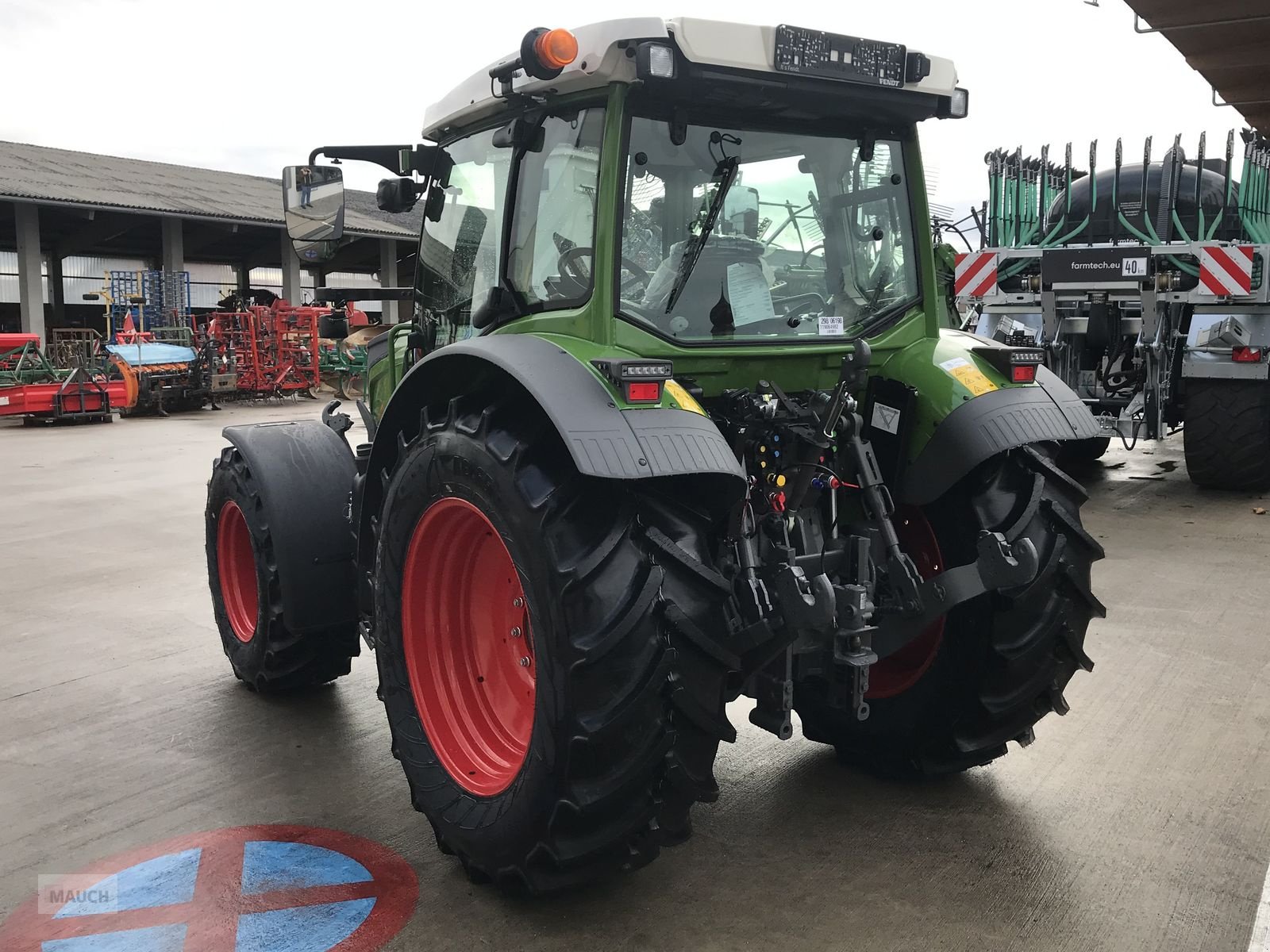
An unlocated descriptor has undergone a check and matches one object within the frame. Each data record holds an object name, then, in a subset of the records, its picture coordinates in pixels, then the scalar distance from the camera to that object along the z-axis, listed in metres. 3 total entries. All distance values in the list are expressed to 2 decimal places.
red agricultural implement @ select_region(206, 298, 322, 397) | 19.62
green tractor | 2.56
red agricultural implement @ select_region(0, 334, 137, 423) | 15.32
